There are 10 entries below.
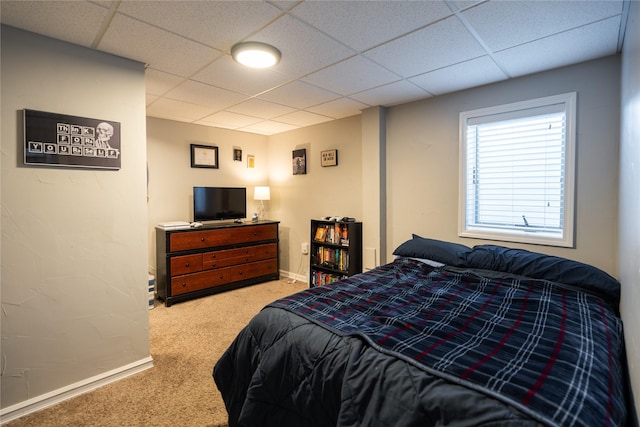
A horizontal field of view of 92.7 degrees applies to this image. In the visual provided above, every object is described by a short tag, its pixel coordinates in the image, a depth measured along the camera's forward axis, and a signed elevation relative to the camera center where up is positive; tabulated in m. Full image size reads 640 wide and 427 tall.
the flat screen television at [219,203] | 4.28 +0.04
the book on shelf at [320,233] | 4.08 -0.38
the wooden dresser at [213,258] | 3.64 -0.70
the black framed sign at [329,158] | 4.18 +0.66
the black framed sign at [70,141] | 1.86 +0.42
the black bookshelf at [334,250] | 3.72 -0.58
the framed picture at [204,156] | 4.32 +0.71
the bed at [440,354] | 1.00 -0.61
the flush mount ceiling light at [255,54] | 2.06 +1.06
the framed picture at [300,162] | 4.60 +0.67
